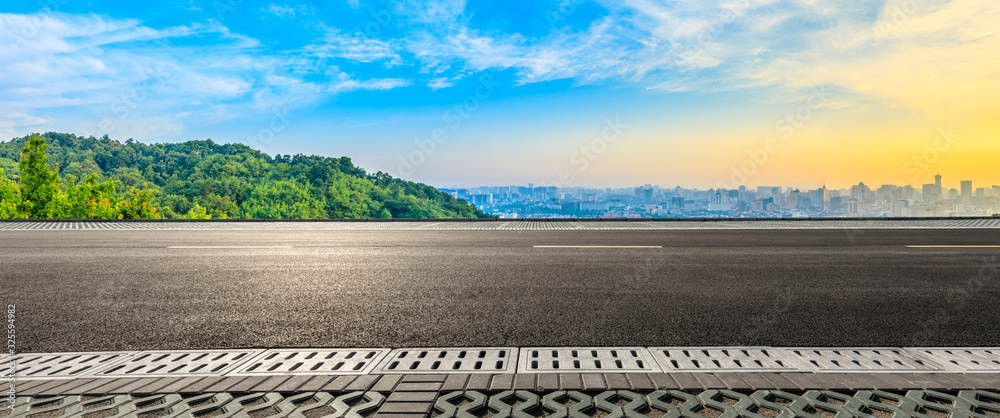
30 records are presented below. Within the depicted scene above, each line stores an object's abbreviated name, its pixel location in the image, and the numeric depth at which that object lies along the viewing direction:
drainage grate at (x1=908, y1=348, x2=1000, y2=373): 3.12
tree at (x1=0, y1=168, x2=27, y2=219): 35.13
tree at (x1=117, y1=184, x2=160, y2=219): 40.34
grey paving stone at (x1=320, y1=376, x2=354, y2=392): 2.78
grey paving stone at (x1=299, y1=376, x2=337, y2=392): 2.79
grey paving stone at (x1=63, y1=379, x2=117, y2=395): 2.74
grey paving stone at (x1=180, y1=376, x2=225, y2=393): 2.78
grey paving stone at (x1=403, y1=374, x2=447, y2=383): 2.89
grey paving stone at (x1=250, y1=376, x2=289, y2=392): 2.79
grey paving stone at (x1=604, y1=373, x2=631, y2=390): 2.77
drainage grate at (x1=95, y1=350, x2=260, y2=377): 3.11
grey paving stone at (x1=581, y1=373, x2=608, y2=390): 2.77
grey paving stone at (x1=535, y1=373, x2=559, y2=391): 2.76
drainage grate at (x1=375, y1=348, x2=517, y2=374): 3.12
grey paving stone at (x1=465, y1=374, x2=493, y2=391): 2.77
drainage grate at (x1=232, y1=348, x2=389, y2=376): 3.12
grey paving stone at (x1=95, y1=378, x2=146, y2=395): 2.75
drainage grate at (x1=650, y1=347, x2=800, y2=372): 3.11
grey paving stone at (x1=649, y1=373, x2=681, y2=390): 2.76
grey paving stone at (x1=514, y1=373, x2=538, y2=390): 2.77
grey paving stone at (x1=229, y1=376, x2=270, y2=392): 2.79
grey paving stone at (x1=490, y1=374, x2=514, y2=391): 2.76
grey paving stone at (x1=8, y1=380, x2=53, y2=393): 2.80
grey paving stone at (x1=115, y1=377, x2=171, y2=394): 2.77
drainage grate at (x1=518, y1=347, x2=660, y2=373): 3.10
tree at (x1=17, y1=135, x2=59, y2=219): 34.12
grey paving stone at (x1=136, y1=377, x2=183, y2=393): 2.79
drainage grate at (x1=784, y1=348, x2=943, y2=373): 3.11
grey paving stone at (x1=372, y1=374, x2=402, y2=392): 2.76
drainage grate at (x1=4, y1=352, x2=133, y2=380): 3.07
